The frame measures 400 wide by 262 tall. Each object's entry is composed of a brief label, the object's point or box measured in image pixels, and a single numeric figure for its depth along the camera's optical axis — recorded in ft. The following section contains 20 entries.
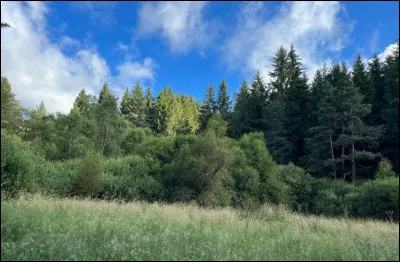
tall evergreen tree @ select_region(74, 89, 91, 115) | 221.17
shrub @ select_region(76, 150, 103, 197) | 79.67
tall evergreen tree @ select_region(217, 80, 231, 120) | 249.55
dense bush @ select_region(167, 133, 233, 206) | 90.84
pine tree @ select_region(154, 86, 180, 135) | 229.86
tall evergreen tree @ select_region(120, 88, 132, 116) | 248.11
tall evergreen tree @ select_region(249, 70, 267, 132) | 175.32
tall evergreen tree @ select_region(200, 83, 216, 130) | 245.65
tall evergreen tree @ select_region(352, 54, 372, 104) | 65.82
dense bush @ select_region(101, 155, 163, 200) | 88.58
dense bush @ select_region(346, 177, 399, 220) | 65.31
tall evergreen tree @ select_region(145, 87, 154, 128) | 242.78
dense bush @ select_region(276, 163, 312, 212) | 112.06
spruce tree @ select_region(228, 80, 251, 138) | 174.70
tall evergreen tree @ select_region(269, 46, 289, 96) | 186.91
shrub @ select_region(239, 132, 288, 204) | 103.40
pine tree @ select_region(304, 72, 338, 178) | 100.18
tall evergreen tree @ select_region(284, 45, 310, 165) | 153.41
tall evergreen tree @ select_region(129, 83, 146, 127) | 244.36
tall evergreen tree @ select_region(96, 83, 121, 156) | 145.18
